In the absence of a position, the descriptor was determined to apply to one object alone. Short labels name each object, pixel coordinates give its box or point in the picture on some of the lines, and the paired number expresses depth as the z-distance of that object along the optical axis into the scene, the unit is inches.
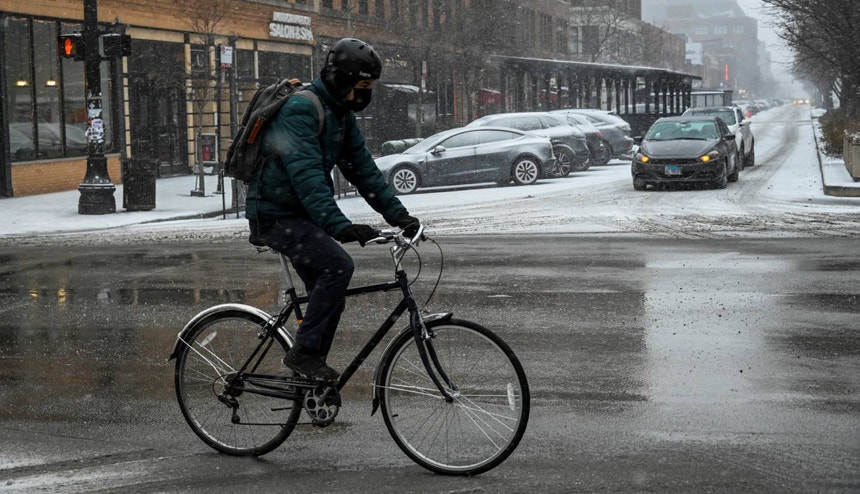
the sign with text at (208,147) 1075.9
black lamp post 796.0
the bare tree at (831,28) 1155.3
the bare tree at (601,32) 3238.2
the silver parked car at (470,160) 981.8
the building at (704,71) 6681.1
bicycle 198.8
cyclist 200.8
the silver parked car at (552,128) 1157.7
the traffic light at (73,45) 793.6
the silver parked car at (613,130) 1359.5
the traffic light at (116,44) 789.9
